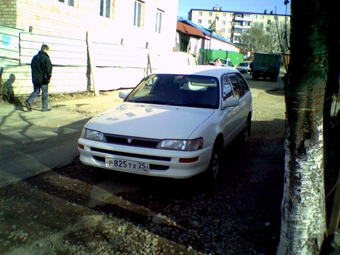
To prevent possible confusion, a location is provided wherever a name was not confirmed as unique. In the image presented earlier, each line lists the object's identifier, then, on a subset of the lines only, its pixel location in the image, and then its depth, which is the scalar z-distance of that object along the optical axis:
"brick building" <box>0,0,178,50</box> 11.37
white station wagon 4.18
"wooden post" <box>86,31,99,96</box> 12.69
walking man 9.30
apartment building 107.25
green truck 30.96
